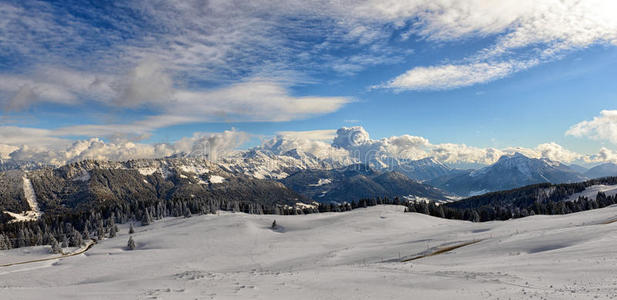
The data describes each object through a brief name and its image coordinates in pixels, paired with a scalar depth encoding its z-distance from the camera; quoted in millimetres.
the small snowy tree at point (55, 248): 96688
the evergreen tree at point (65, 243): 104750
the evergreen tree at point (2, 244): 113688
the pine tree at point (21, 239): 131125
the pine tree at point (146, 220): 155375
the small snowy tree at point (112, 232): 126062
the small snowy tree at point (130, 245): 89812
